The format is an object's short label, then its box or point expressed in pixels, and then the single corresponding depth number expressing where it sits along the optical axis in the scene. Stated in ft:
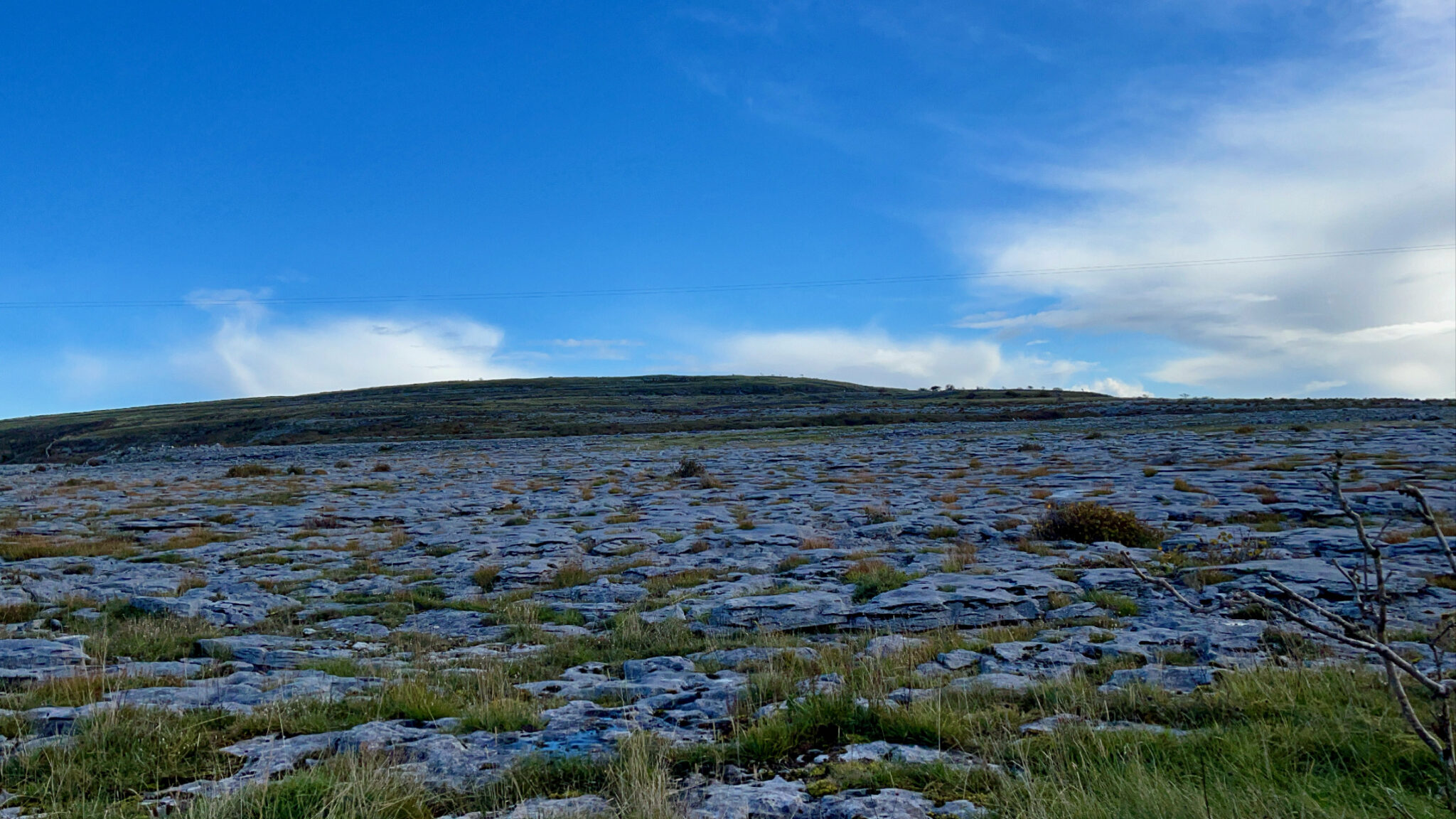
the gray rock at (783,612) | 27.68
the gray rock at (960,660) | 21.22
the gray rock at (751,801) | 12.70
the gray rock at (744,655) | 22.56
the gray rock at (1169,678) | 18.13
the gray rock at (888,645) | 22.91
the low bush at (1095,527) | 40.65
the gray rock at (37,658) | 20.99
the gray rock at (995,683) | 18.43
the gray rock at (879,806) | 12.46
